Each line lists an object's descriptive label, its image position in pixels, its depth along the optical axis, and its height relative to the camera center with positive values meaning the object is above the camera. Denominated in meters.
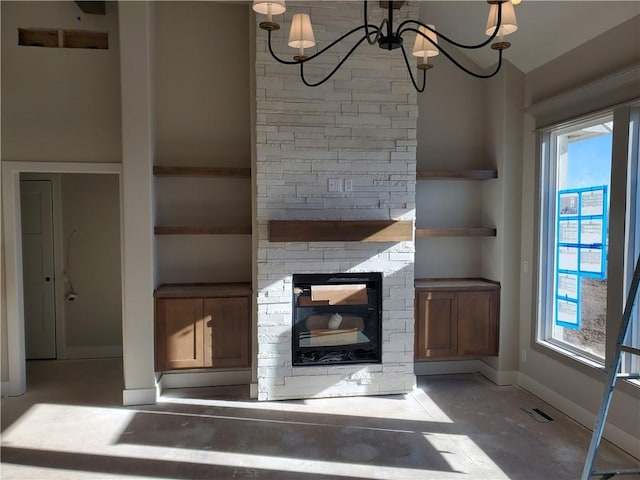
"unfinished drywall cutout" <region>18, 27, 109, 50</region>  4.00 +1.63
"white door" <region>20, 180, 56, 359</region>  4.95 -0.50
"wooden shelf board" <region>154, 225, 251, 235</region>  3.96 -0.06
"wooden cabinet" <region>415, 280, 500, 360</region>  4.23 -0.89
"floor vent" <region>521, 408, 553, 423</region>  3.54 -1.50
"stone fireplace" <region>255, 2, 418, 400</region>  3.87 +0.25
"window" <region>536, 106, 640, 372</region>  3.07 -0.05
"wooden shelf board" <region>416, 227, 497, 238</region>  4.24 -0.08
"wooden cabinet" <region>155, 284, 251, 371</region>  3.94 -0.90
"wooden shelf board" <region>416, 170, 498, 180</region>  4.25 +0.46
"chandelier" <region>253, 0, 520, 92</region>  1.97 +0.92
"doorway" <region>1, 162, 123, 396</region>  5.03 -0.72
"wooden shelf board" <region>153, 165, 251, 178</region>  3.95 +0.45
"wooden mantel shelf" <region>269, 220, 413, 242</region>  3.77 -0.05
